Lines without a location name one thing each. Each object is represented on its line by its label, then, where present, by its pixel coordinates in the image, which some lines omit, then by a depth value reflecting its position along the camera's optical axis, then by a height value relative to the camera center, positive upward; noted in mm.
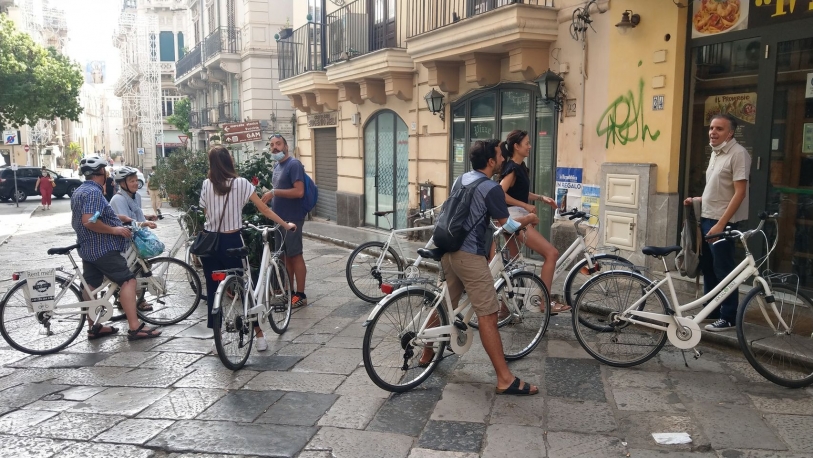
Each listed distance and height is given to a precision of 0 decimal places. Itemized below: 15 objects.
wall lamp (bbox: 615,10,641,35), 7863 +1531
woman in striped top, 5469 -476
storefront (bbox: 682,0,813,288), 6578 +496
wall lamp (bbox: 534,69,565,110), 9117 +848
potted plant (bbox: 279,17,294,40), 17953 +3140
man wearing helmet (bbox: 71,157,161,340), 5742 -803
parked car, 28578 -1610
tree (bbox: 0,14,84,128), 26453 +2668
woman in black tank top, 5809 -393
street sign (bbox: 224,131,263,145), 11156 +176
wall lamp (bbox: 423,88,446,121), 11781 +819
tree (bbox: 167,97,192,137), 39562 +2121
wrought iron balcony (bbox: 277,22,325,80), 16531 +2544
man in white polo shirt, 5480 -381
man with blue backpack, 7125 -520
